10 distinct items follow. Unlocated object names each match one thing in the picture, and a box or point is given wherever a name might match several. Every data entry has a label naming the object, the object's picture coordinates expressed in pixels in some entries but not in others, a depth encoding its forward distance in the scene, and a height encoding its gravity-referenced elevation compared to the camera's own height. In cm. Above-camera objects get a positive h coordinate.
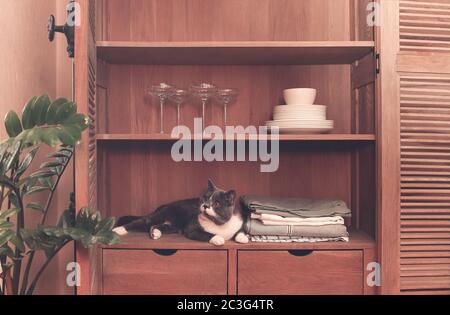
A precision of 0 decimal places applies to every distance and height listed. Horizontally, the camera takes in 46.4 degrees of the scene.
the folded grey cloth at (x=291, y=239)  193 -30
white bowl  207 +25
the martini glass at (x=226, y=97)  213 +26
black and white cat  193 -24
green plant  140 -8
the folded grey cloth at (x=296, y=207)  197 -19
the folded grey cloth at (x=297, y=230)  193 -27
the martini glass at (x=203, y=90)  211 +28
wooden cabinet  189 +13
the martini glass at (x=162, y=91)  209 +27
